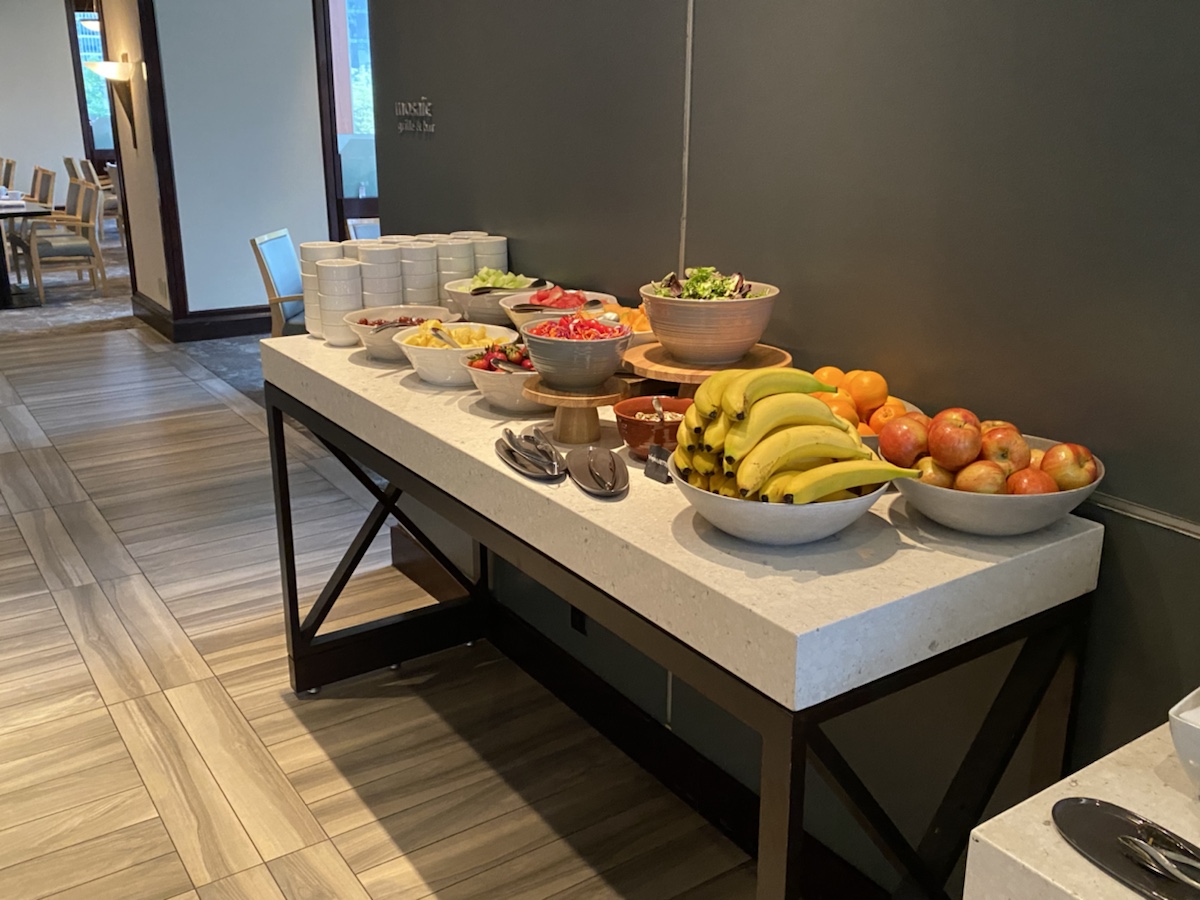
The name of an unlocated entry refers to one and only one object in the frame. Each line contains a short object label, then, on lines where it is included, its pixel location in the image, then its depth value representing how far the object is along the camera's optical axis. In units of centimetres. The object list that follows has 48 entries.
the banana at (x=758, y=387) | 124
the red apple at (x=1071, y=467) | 125
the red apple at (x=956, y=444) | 125
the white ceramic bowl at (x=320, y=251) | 241
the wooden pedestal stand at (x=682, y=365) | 159
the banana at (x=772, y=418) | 121
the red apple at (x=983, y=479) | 123
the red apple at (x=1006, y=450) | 126
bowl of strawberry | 173
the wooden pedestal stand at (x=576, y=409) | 160
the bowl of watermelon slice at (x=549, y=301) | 203
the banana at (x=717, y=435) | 124
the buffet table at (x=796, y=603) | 108
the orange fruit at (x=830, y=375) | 151
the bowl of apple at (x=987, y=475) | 123
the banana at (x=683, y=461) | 130
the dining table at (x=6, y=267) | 734
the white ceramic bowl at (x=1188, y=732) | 92
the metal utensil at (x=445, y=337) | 193
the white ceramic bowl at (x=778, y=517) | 117
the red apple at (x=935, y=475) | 127
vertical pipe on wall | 186
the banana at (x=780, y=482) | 119
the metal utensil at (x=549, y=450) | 148
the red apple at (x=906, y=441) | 129
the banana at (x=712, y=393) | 128
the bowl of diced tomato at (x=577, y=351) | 160
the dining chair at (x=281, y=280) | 447
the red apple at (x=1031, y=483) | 123
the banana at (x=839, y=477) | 117
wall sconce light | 645
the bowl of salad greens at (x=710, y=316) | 157
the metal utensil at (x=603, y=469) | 141
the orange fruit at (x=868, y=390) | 147
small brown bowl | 150
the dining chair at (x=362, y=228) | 656
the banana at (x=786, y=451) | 119
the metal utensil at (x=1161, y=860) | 85
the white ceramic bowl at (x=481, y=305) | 224
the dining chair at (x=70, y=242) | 766
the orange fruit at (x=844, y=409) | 140
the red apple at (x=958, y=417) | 127
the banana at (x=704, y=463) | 127
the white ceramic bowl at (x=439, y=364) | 189
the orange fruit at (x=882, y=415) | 143
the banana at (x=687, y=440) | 129
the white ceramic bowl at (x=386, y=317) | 209
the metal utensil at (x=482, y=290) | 225
